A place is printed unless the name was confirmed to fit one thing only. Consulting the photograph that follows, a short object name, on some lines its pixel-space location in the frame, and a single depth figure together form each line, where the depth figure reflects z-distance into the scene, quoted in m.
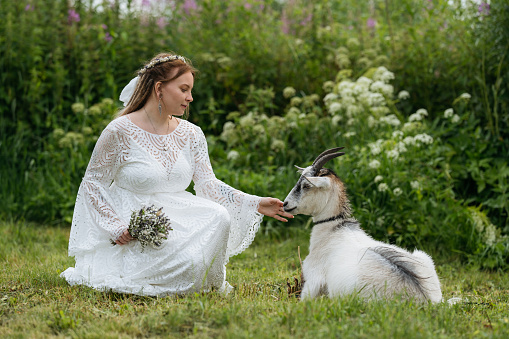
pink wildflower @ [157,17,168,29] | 9.97
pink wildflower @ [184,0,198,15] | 10.35
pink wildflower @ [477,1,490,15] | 7.14
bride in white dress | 4.27
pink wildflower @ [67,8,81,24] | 9.21
